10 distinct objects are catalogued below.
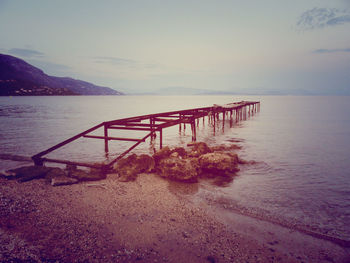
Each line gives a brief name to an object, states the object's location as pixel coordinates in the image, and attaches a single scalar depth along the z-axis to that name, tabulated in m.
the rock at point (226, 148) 12.27
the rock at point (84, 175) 6.96
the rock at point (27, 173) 6.91
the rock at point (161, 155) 8.74
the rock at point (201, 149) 10.11
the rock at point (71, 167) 7.44
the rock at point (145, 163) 8.10
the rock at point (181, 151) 9.78
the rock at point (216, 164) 8.29
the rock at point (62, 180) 6.49
